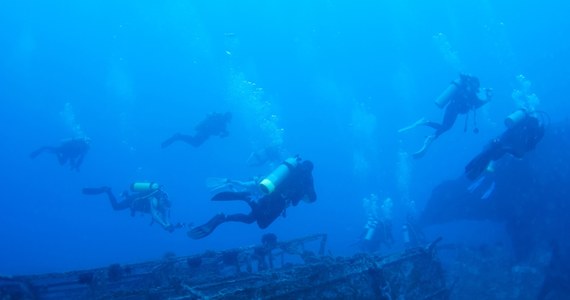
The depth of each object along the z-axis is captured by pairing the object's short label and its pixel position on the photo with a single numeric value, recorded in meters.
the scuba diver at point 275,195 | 6.88
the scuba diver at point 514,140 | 8.26
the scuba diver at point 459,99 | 10.96
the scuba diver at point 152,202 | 11.26
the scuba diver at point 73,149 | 15.76
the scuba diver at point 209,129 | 16.69
